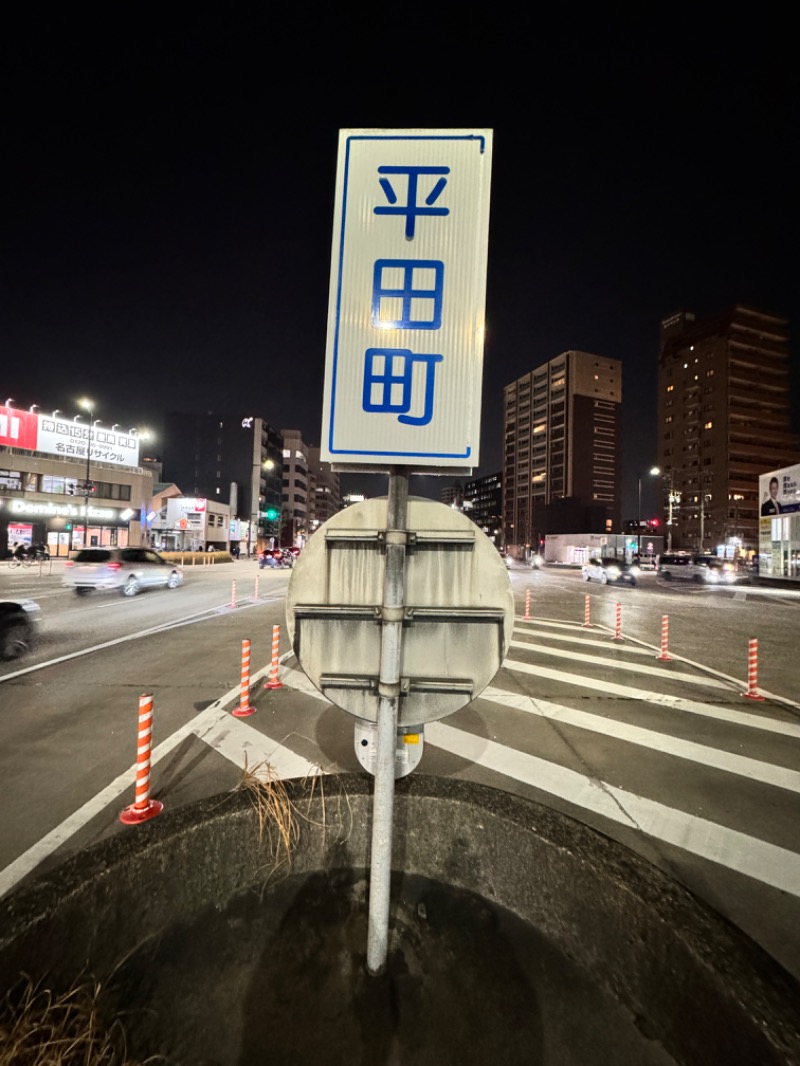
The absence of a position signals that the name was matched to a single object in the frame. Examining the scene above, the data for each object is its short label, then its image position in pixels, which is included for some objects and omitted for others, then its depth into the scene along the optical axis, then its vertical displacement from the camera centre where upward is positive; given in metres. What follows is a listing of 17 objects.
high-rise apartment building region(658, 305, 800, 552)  95.50 +30.81
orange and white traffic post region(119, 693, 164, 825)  3.98 -2.14
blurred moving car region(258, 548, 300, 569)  45.75 -1.76
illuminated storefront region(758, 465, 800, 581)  33.47 +2.66
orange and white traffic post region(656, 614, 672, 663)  9.89 -2.04
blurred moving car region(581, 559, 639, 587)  29.95 -1.23
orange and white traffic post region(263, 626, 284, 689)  7.80 -2.22
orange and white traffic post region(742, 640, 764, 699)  7.54 -1.95
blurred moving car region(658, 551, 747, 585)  31.88 -0.87
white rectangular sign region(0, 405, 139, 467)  42.22 +9.68
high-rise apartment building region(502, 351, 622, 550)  136.75 +35.84
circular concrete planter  1.89 -1.97
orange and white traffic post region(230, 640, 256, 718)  6.49 -2.29
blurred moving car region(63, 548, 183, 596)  18.88 -1.47
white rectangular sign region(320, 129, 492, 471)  2.18 +1.21
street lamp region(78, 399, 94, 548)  34.03 +9.70
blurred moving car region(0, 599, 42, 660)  9.09 -1.92
